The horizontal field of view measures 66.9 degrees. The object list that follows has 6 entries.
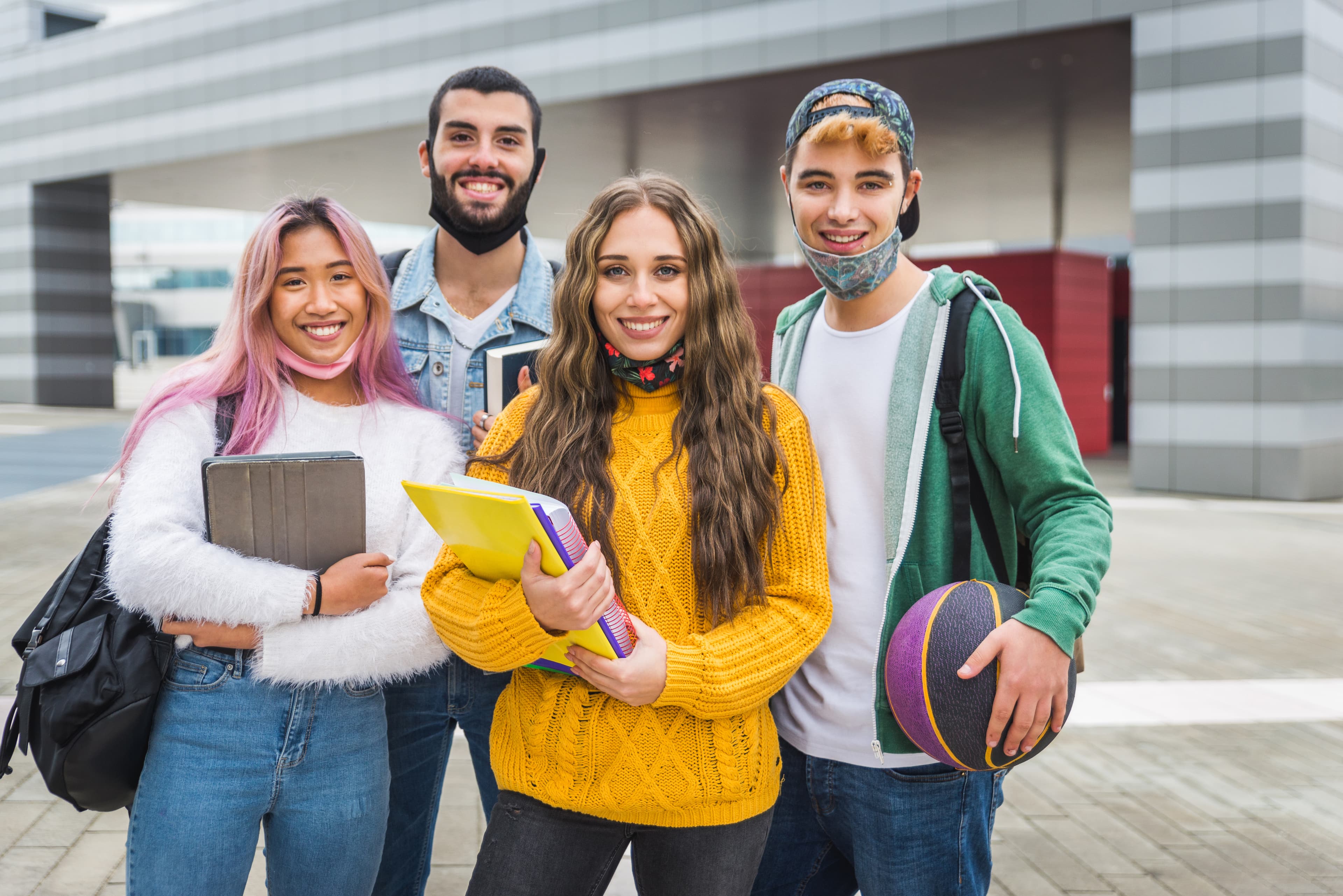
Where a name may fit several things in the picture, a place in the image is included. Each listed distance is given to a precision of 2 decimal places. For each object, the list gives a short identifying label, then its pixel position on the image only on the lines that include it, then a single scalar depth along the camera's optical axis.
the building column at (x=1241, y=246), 12.58
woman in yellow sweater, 2.01
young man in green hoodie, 2.09
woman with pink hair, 2.04
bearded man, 2.73
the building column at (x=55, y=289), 26.94
